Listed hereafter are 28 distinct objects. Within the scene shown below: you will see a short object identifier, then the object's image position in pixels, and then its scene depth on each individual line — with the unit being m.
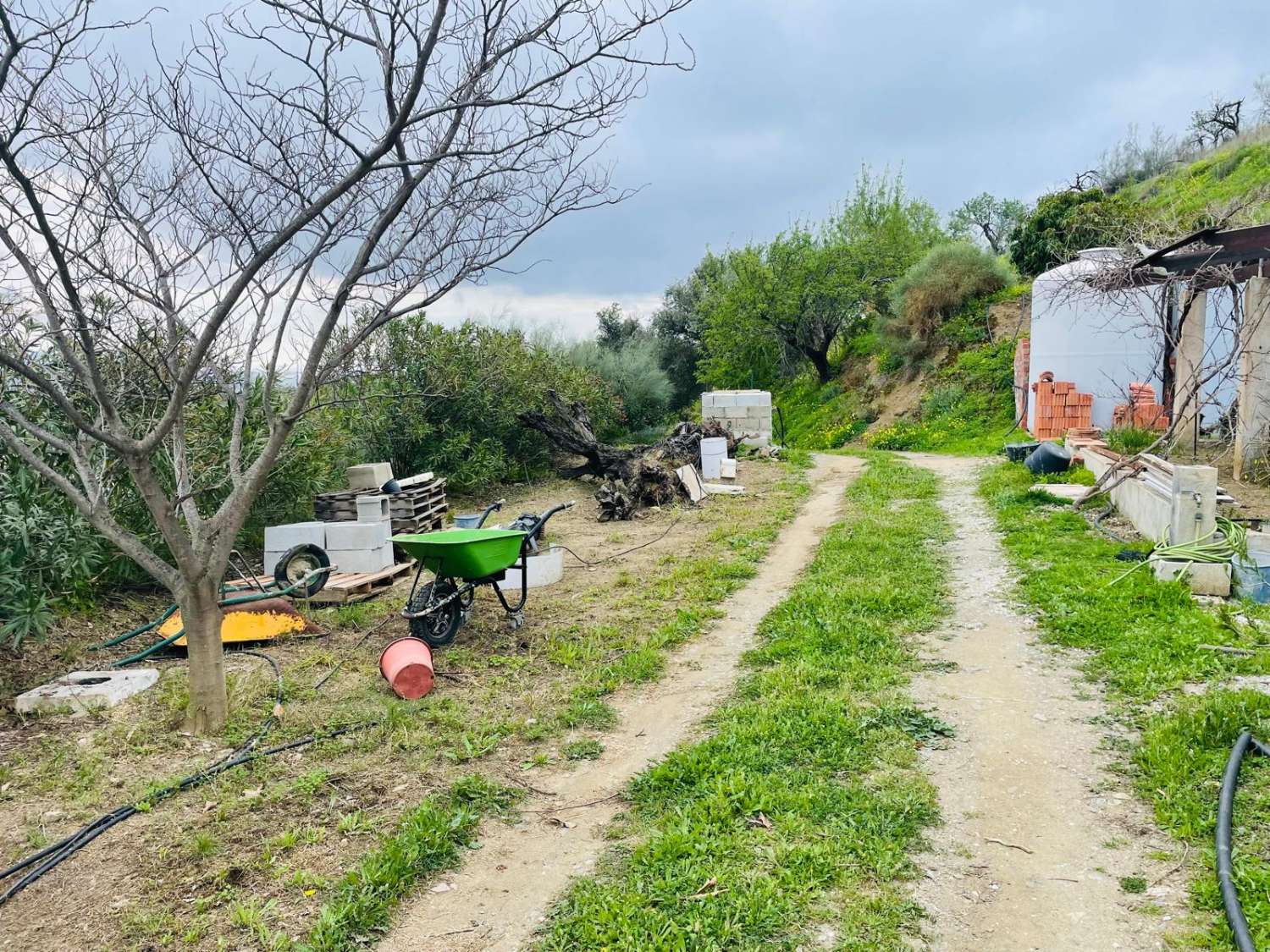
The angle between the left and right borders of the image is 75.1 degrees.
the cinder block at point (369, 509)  8.05
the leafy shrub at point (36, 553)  5.02
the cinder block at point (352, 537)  7.61
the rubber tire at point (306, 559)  6.73
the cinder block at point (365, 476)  9.37
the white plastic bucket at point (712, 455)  13.71
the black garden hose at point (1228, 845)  2.42
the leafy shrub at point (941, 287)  25.23
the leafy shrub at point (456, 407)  12.54
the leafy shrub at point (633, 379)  22.36
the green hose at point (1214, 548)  6.00
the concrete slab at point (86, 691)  4.66
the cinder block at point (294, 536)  7.46
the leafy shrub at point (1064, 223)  20.72
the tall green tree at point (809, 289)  27.47
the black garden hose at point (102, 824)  3.09
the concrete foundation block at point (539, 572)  7.62
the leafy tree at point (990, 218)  40.12
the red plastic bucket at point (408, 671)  4.85
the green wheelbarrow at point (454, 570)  5.45
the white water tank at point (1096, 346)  15.16
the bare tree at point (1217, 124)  31.75
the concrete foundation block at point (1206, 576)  6.00
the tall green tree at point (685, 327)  31.50
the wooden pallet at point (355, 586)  6.95
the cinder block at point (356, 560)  7.61
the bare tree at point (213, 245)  3.56
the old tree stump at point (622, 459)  11.47
